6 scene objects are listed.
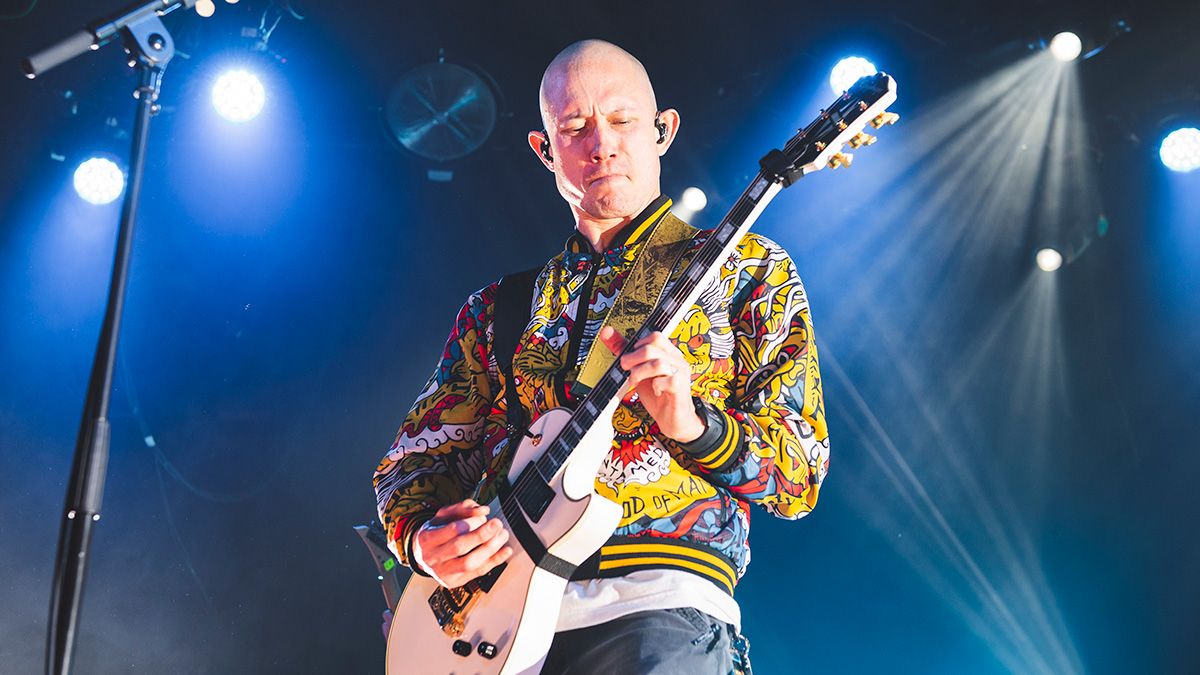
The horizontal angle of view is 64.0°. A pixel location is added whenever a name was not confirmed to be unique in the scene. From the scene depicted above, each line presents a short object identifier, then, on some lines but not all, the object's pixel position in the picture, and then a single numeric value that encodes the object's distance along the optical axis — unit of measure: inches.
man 68.3
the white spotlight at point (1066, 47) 170.4
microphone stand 72.6
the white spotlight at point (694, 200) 174.4
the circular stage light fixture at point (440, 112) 172.7
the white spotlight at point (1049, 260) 169.8
